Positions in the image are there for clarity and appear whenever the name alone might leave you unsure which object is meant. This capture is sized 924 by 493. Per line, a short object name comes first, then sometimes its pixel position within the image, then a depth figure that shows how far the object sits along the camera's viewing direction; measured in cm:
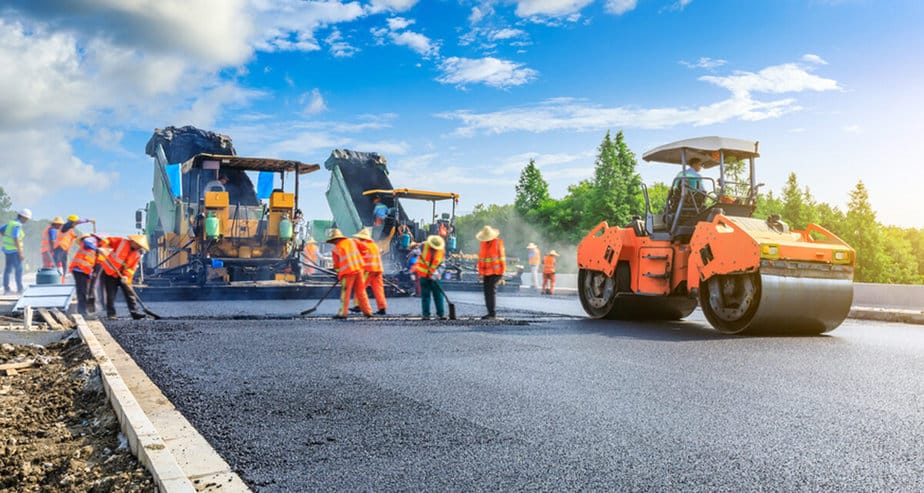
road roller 713
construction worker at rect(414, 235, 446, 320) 921
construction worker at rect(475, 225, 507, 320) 945
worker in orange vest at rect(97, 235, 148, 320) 876
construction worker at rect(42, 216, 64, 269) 1271
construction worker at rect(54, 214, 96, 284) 1281
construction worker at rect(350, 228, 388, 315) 965
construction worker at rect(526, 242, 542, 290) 1917
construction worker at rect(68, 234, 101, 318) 886
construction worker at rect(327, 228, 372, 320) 916
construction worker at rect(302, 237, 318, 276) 1480
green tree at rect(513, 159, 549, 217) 5831
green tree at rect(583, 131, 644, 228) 4566
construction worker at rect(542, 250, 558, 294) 1712
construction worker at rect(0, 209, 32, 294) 1265
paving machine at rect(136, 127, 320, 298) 1249
